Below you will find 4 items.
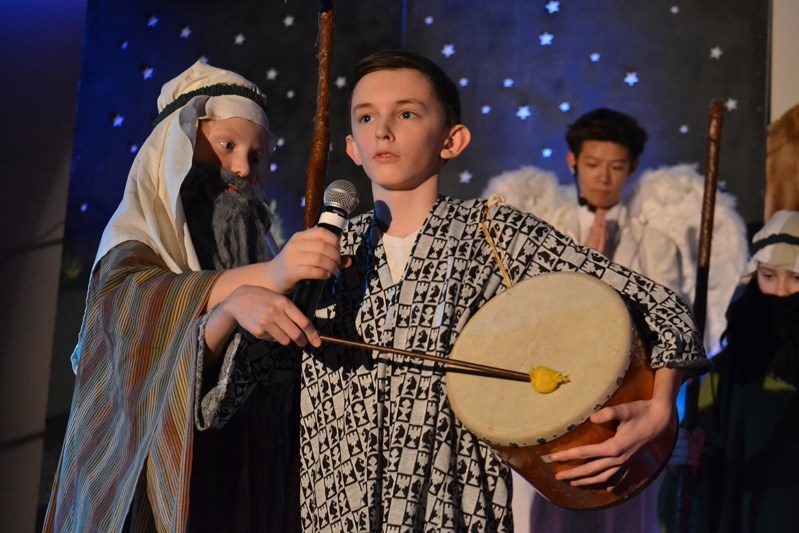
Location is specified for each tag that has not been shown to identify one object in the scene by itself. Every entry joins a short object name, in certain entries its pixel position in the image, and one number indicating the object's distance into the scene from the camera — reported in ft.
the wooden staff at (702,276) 16.36
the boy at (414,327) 12.78
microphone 12.68
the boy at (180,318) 13.03
